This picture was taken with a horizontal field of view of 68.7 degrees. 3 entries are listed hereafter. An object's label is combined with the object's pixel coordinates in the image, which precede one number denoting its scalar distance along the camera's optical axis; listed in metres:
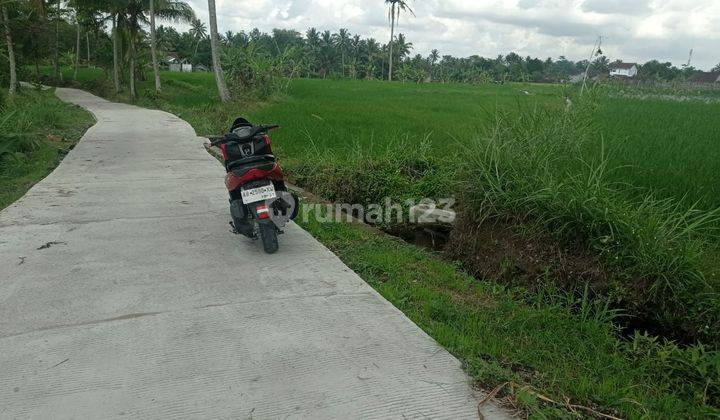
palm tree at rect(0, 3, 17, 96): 13.97
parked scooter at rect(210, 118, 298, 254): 3.69
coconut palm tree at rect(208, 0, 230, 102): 15.33
